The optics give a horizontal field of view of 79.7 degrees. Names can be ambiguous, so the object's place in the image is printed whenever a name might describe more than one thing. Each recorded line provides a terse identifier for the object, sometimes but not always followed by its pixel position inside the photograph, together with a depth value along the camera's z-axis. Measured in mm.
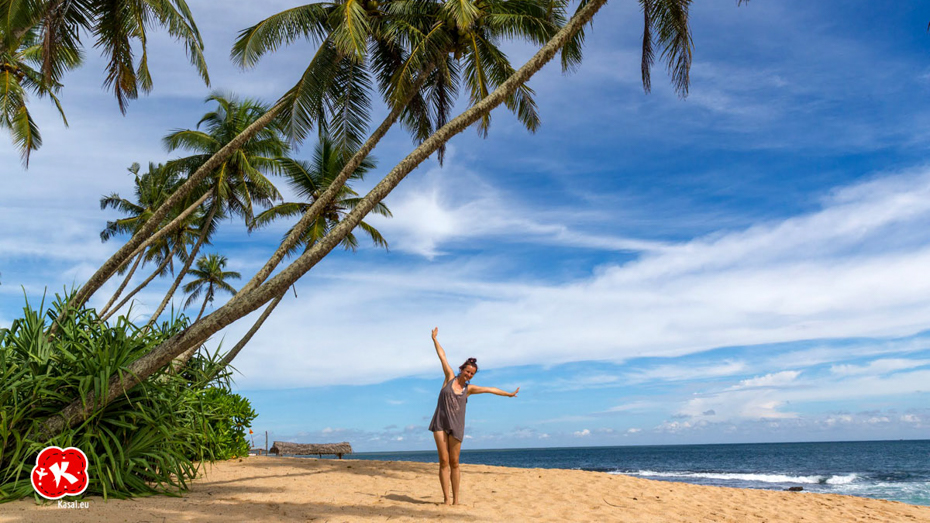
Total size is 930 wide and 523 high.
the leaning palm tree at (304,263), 6359
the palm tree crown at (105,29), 9539
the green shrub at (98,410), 6211
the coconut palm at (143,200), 22853
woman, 6360
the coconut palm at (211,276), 32281
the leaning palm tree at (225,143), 17141
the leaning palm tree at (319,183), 16609
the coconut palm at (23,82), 11945
